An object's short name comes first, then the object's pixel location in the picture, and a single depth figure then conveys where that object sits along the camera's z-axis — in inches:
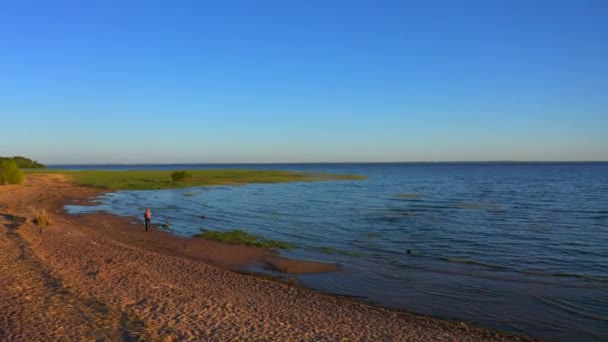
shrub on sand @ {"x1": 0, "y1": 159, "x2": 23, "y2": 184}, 2335.1
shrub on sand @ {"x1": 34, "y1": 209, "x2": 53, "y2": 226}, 1036.2
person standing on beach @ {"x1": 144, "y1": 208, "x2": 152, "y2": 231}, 1102.5
